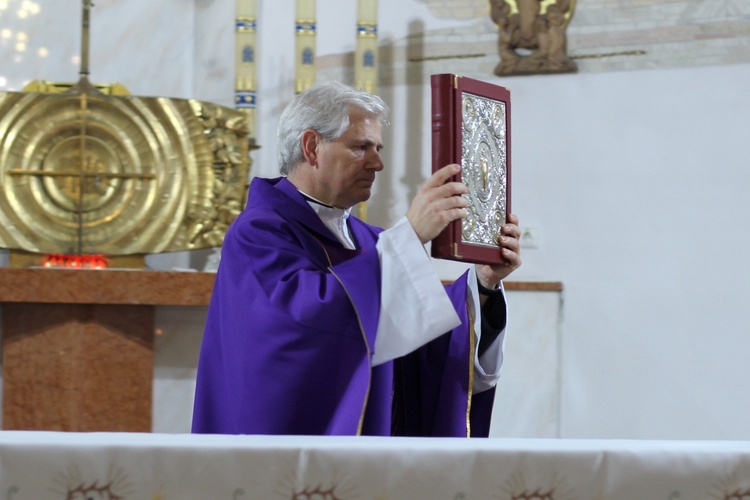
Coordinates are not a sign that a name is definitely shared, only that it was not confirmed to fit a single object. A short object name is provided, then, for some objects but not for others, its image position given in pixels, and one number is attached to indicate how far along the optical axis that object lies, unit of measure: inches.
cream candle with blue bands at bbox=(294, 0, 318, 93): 477.1
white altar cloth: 117.8
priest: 204.4
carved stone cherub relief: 489.7
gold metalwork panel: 437.1
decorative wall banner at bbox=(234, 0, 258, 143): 469.4
